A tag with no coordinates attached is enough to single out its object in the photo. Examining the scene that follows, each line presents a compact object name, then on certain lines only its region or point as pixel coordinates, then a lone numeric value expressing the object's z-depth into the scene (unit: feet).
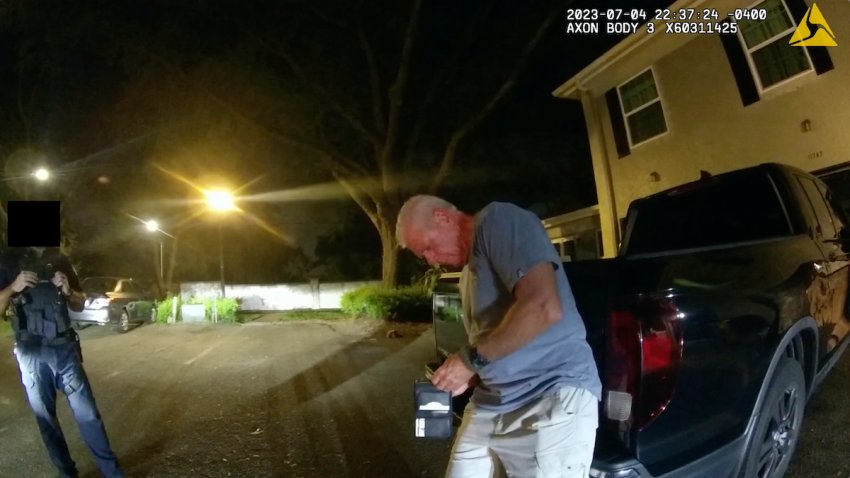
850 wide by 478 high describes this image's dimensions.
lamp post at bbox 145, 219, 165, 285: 65.61
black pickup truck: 6.95
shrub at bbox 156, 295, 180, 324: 49.49
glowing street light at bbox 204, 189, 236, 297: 50.29
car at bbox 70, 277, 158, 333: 43.29
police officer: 12.21
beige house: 24.93
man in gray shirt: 6.12
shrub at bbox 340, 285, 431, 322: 43.29
